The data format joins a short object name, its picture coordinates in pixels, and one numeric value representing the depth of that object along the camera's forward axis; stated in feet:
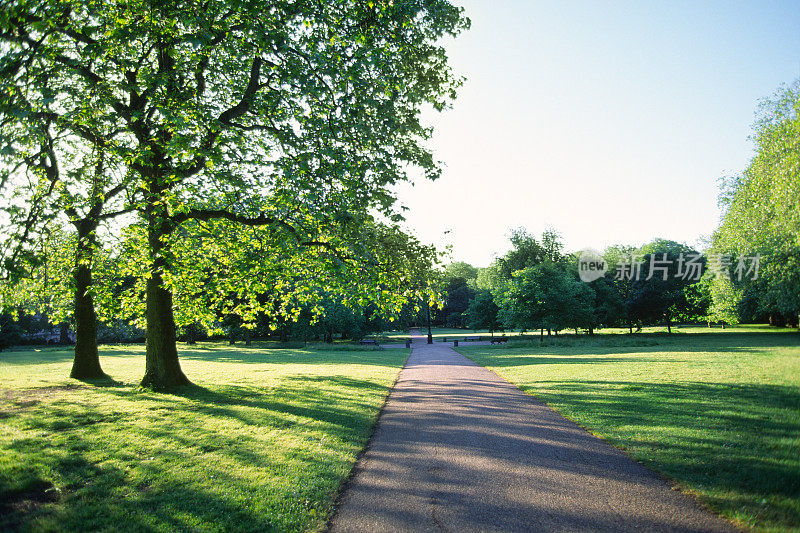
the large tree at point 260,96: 29.53
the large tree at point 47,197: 23.10
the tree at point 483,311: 183.83
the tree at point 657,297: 157.17
